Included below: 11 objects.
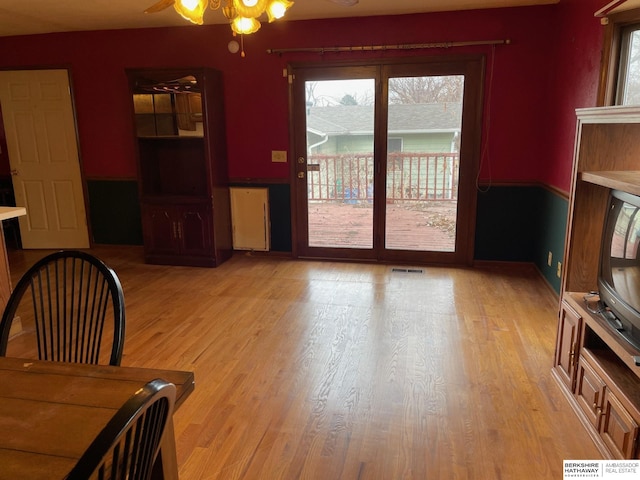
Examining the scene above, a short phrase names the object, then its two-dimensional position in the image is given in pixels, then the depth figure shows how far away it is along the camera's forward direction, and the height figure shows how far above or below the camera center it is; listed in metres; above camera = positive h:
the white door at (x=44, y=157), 5.09 -0.02
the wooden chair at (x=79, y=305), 1.52 -0.50
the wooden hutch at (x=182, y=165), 4.46 -0.12
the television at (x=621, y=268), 1.80 -0.51
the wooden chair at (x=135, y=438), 0.75 -0.50
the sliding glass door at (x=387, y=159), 4.34 -0.09
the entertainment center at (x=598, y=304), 1.80 -0.77
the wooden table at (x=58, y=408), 0.95 -0.62
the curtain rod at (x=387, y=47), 4.11 +0.96
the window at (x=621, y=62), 2.72 +0.52
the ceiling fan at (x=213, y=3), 2.23 +0.80
